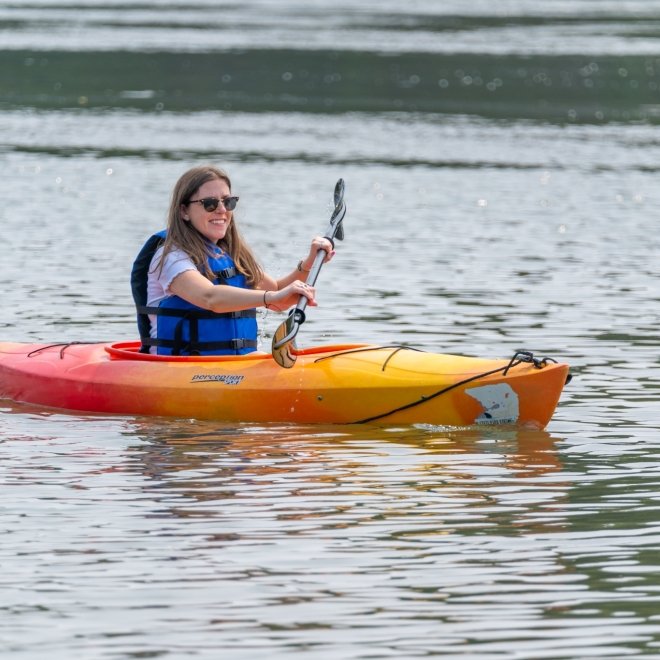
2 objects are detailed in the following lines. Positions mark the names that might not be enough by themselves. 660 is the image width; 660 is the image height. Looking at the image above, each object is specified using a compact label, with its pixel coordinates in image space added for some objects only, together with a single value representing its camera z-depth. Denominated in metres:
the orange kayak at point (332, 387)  17.75
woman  18.11
